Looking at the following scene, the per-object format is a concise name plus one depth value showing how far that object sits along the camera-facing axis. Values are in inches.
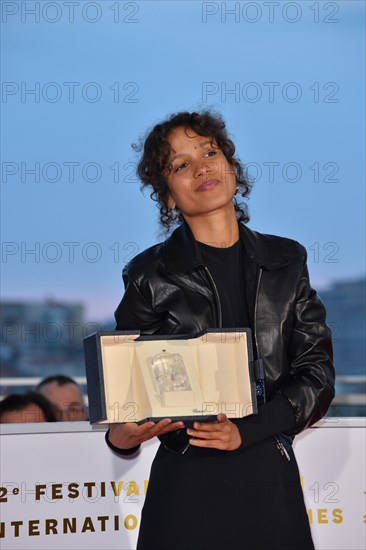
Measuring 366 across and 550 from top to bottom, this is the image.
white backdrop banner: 245.6
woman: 219.7
